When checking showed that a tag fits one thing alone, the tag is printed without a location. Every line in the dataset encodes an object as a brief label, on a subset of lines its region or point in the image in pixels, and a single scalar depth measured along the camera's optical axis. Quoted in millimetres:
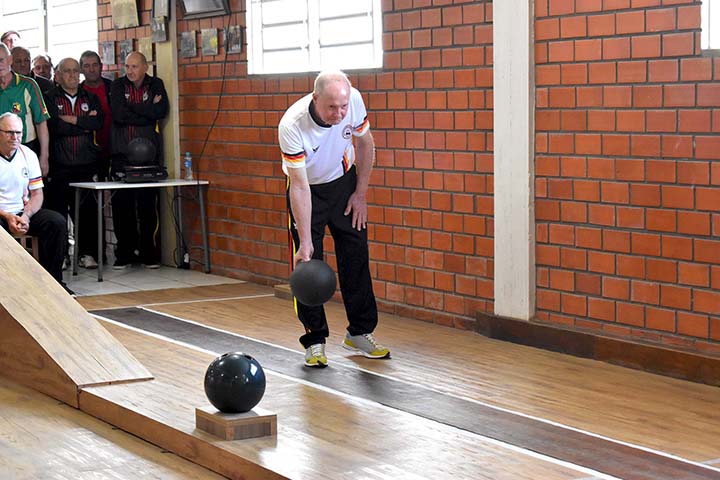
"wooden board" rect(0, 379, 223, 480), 4043
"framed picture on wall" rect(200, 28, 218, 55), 8789
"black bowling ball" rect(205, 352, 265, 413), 4168
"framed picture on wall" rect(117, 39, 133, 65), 9852
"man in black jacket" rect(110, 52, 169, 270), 9141
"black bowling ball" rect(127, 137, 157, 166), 8938
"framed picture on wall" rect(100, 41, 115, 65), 10109
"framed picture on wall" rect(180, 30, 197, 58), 9031
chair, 7554
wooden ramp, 5086
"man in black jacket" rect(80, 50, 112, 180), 9352
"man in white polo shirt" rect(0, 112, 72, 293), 7406
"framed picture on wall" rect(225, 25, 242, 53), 8500
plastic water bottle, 9109
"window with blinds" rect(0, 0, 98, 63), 10648
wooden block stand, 4131
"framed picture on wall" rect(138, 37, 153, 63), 9555
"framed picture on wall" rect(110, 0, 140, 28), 9695
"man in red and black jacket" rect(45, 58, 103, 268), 8977
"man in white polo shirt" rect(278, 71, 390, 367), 5336
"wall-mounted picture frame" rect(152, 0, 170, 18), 9216
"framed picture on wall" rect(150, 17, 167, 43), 9289
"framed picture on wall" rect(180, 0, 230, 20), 8586
